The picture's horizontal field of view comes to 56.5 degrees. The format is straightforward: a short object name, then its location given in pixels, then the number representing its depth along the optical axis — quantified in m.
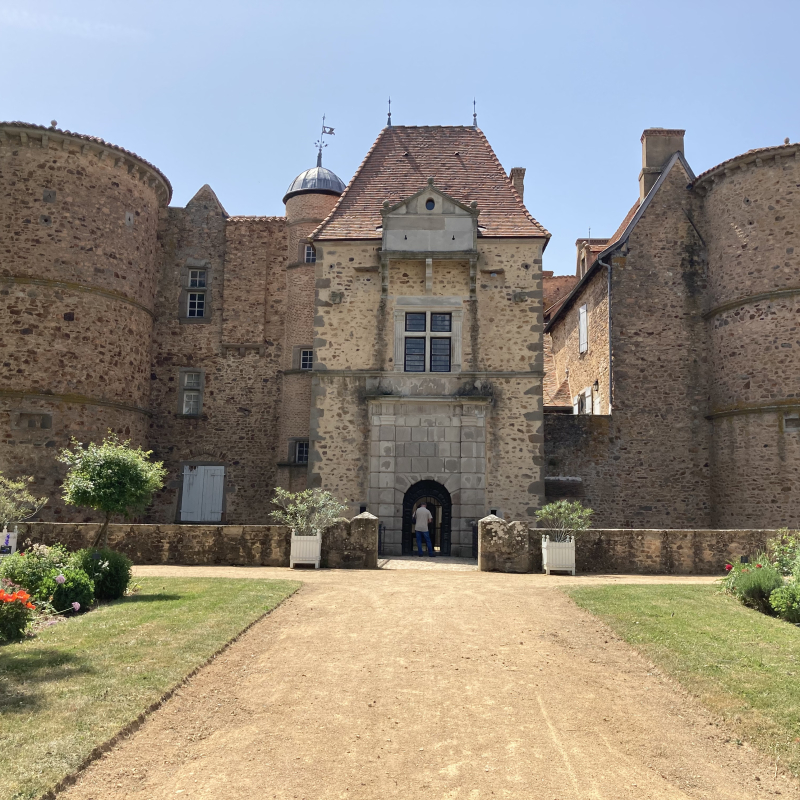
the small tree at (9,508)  12.94
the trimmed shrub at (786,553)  10.49
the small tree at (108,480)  10.98
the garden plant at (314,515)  13.73
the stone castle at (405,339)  17.84
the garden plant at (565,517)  13.44
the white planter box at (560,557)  13.13
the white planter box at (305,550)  13.34
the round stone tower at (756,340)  18.03
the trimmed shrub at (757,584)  9.59
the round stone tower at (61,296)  18.09
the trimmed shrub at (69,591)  9.23
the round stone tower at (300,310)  21.41
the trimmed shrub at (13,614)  7.30
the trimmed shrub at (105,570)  10.08
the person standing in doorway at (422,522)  16.86
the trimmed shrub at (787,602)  8.84
